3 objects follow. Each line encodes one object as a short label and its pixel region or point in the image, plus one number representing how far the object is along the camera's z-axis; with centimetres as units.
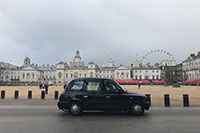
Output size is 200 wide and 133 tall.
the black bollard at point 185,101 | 1308
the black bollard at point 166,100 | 1302
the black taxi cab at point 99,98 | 927
